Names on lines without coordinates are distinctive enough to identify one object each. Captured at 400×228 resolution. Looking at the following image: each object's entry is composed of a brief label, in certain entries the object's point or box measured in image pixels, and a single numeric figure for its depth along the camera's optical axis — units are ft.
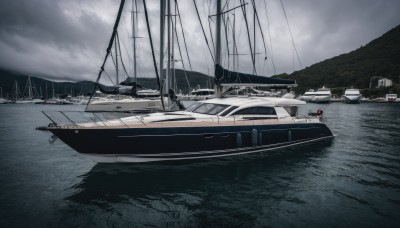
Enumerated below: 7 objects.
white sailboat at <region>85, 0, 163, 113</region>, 71.05
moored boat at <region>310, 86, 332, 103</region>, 220.64
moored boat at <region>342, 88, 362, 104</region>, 216.54
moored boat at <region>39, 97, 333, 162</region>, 26.78
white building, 284.20
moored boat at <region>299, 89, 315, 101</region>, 239.50
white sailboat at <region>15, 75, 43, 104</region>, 310.90
